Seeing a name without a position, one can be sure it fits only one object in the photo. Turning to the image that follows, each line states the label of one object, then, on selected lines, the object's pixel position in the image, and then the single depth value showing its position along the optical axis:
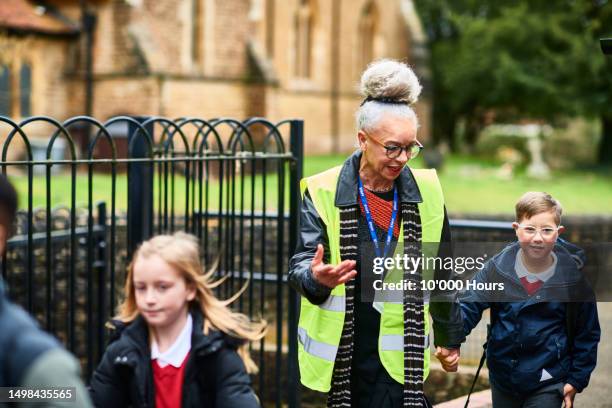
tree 31.75
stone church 24.77
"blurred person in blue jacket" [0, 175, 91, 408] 2.02
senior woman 3.78
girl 3.25
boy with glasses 4.09
